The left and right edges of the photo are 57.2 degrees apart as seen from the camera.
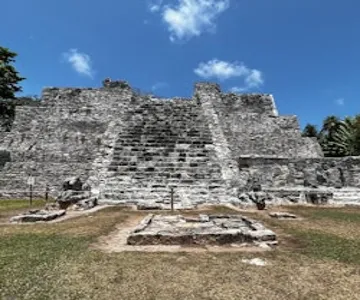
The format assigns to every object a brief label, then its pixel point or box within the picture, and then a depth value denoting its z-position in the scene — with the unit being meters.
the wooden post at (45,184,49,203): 12.36
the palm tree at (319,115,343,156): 30.92
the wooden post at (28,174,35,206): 11.91
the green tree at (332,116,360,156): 26.86
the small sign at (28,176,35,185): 11.91
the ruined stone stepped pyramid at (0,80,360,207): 11.62
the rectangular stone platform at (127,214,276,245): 5.51
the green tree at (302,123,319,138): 35.84
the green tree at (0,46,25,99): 25.25
